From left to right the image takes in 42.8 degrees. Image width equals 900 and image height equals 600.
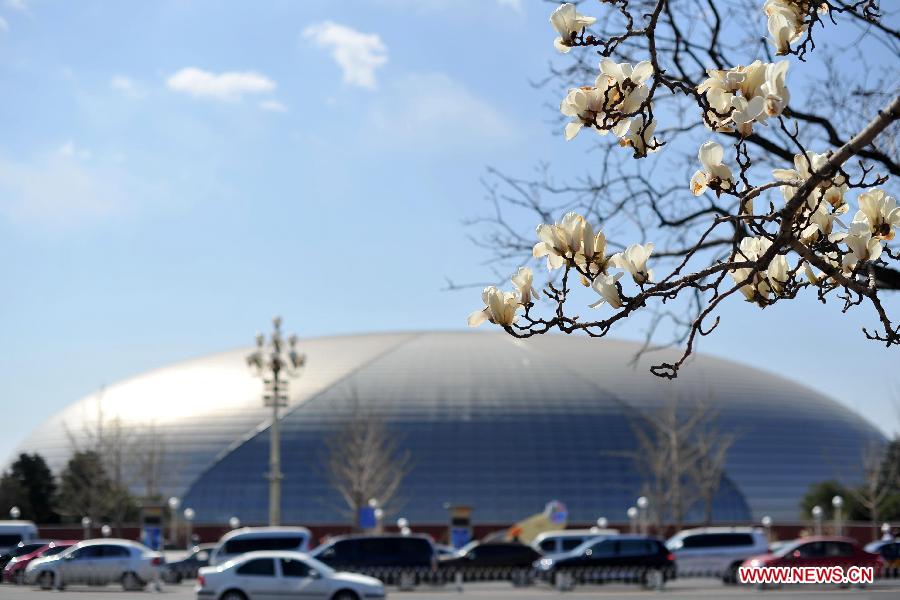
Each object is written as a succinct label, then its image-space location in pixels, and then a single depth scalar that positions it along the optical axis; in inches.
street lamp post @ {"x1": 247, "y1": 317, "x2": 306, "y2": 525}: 1529.3
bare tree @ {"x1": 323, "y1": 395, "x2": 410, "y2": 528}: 2393.0
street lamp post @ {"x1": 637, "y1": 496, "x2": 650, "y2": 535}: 2406.7
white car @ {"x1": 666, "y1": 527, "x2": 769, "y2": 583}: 1434.5
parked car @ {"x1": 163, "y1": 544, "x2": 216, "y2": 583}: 1485.0
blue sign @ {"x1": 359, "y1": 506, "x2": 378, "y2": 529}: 1811.0
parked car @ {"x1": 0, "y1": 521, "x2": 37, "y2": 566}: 1470.2
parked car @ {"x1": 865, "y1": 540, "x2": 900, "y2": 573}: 1407.5
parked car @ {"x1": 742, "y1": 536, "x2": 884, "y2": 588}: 1235.9
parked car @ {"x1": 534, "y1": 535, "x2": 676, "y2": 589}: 1349.7
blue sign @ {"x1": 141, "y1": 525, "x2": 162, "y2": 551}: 1996.8
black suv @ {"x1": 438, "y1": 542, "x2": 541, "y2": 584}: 1504.7
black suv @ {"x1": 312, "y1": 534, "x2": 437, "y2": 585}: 1353.3
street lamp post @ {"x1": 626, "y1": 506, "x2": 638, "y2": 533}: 2404.0
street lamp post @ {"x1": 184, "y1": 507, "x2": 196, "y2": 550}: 2433.6
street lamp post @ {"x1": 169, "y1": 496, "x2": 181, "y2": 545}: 2448.1
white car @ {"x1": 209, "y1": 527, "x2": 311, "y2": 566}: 1433.3
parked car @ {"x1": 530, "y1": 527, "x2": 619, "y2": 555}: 1608.0
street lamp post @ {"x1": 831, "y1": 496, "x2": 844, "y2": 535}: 2336.4
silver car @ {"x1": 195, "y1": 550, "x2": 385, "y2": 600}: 914.7
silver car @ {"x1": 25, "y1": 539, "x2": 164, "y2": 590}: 1229.1
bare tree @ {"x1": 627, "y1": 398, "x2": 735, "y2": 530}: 2303.2
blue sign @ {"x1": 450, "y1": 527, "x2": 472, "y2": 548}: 2012.8
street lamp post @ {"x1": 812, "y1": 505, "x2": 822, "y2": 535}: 2314.2
